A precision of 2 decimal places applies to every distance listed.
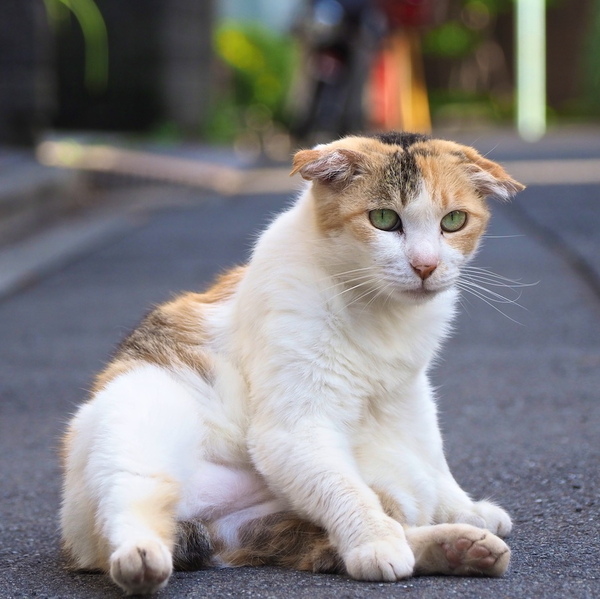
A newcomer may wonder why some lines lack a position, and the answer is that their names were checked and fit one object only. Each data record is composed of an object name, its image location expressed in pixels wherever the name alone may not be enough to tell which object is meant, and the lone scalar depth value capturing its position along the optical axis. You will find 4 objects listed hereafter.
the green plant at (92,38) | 10.65
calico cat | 2.56
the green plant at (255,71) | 17.84
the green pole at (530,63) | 20.53
